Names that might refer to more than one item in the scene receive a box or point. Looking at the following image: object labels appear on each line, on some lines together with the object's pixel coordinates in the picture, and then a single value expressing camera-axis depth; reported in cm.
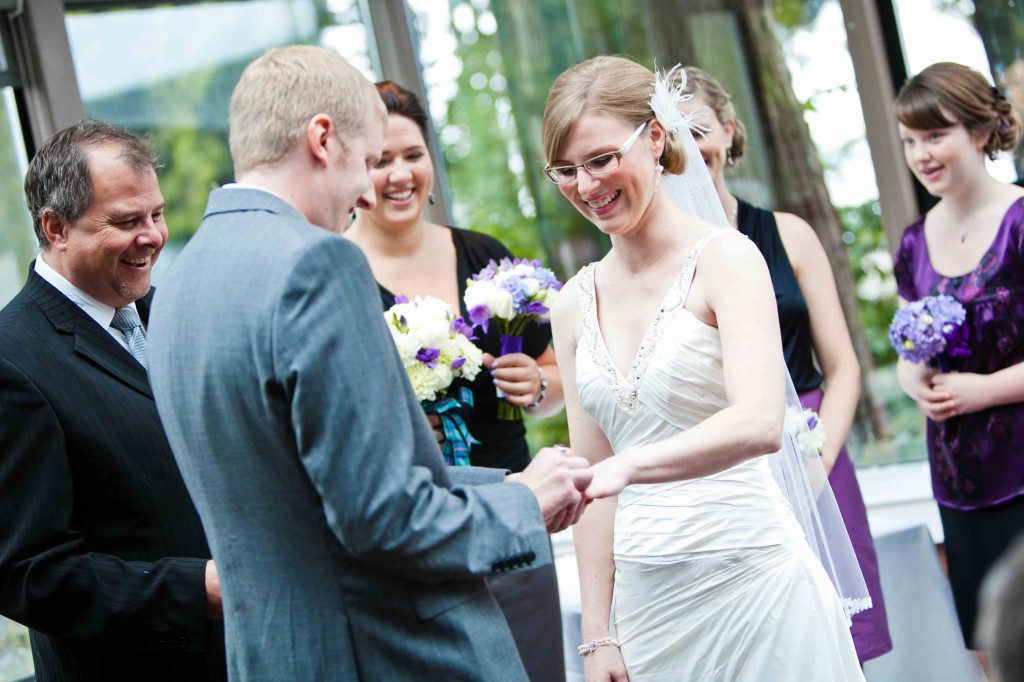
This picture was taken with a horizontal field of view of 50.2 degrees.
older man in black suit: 203
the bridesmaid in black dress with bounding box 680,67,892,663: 319
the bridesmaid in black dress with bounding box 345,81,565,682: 308
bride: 211
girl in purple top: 325
